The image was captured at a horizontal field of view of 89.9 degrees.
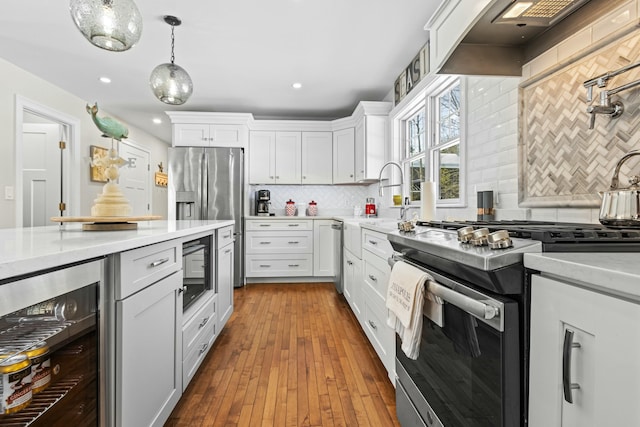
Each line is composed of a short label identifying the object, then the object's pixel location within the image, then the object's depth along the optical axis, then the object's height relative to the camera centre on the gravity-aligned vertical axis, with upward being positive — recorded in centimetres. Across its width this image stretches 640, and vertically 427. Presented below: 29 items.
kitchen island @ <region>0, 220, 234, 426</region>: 73 -31
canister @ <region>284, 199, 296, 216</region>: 491 +7
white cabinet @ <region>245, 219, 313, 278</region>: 444 -49
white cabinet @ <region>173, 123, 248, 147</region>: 448 +109
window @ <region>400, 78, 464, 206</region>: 257 +62
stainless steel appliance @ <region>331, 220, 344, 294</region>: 373 -52
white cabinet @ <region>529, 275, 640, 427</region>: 49 -25
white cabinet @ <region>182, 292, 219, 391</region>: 167 -74
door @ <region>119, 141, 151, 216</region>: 575 +64
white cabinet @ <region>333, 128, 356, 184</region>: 468 +83
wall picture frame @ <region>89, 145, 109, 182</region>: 474 +62
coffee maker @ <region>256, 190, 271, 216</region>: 475 +14
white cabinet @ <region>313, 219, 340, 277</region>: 449 -51
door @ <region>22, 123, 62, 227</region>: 417 +52
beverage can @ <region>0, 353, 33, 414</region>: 70 -38
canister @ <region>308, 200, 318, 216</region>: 495 +7
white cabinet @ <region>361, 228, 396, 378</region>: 180 -53
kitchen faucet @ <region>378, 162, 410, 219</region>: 250 +4
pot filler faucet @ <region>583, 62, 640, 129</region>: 100 +36
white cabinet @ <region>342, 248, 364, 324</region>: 264 -64
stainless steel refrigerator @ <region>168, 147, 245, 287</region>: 429 +34
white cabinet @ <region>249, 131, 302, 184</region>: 479 +83
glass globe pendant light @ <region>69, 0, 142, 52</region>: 155 +95
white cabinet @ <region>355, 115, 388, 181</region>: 414 +90
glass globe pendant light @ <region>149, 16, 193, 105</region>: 229 +93
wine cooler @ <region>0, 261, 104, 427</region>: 69 -34
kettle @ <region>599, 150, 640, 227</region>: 91 +2
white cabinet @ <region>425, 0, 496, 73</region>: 123 +79
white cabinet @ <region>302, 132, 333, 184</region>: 484 +84
